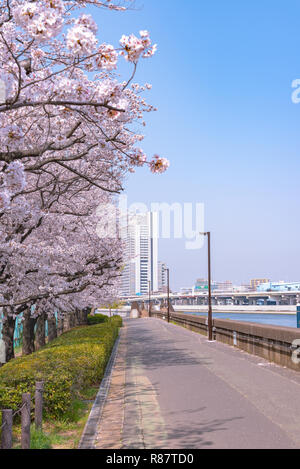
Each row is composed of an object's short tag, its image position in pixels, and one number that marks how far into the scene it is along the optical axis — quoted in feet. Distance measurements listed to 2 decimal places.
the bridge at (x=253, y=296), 518.86
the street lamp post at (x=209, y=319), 98.35
